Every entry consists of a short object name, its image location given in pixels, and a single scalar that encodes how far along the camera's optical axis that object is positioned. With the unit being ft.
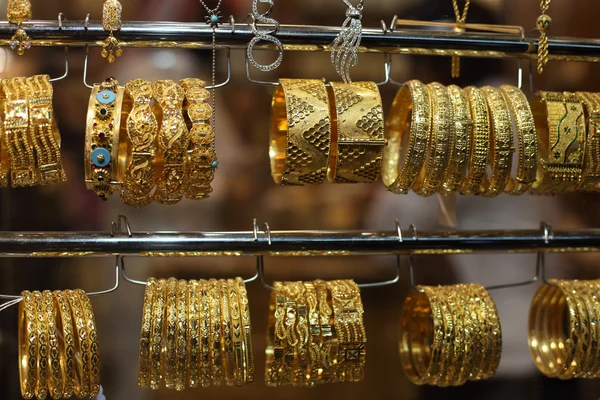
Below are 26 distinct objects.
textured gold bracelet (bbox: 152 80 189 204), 3.03
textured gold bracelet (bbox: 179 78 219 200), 3.05
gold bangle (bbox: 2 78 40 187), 3.02
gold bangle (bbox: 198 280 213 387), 3.11
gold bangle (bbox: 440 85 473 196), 3.16
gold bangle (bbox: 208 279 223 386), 3.11
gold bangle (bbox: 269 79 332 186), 3.09
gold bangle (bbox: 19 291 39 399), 3.07
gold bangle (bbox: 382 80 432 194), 3.14
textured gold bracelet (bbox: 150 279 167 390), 3.09
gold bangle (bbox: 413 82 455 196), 3.14
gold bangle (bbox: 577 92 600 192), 3.22
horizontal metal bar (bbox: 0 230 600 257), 3.19
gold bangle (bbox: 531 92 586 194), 3.20
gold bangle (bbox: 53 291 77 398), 3.08
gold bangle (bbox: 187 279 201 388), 3.11
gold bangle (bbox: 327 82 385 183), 3.12
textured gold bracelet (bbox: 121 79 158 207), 3.02
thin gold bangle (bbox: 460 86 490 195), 3.17
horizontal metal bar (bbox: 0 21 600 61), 3.17
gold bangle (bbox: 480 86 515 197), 3.16
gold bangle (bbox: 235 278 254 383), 3.12
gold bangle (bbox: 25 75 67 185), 3.03
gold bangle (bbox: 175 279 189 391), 3.10
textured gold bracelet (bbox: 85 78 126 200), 3.03
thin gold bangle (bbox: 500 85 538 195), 3.17
